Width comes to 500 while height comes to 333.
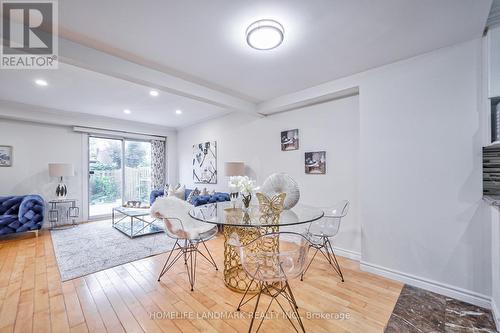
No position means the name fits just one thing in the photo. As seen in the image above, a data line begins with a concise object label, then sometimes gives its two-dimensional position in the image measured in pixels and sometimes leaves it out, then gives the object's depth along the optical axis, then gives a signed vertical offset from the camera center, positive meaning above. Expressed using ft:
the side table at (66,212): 15.97 -3.42
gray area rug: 9.34 -4.30
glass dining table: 6.73 -1.77
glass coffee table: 13.57 -4.19
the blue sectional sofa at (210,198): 13.59 -2.11
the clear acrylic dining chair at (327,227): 8.42 -2.58
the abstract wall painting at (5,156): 14.48 +0.82
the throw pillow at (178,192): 17.31 -2.03
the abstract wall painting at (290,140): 12.37 +1.56
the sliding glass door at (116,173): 18.44 -0.54
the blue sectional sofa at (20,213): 12.55 -2.81
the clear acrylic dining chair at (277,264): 5.18 -2.51
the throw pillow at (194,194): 15.81 -2.10
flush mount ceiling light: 6.21 +3.98
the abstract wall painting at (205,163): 18.16 +0.34
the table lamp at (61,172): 15.28 -0.32
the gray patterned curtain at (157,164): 21.53 +0.30
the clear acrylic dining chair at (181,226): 7.93 -2.36
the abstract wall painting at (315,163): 11.27 +0.16
